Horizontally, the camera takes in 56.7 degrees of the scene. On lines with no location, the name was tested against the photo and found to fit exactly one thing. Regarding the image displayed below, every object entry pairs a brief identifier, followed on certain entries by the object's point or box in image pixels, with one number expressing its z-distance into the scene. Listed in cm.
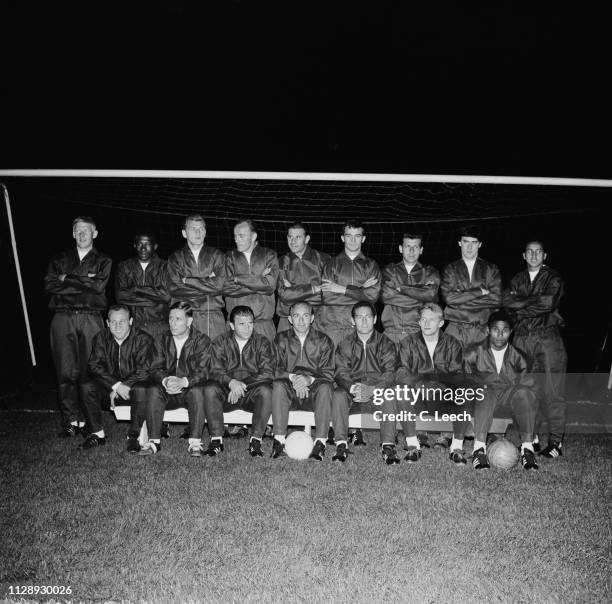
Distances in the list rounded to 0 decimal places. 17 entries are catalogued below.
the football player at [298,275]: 569
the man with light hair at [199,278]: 564
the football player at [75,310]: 555
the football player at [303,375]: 501
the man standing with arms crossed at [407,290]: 566
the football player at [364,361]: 514
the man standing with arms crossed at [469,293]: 547
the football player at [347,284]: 570
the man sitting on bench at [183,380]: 501
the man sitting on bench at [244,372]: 510
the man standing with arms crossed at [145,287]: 575
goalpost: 582
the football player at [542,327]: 516
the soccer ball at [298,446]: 486
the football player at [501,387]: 487
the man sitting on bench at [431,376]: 498
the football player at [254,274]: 570
